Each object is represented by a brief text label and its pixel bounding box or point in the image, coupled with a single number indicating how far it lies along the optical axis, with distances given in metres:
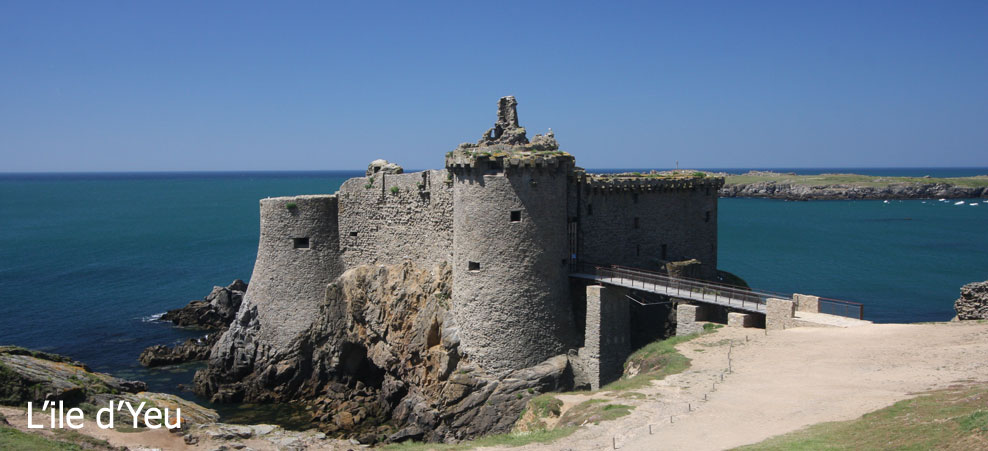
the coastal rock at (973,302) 27.31
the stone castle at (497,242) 30.66
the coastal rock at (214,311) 53.84
